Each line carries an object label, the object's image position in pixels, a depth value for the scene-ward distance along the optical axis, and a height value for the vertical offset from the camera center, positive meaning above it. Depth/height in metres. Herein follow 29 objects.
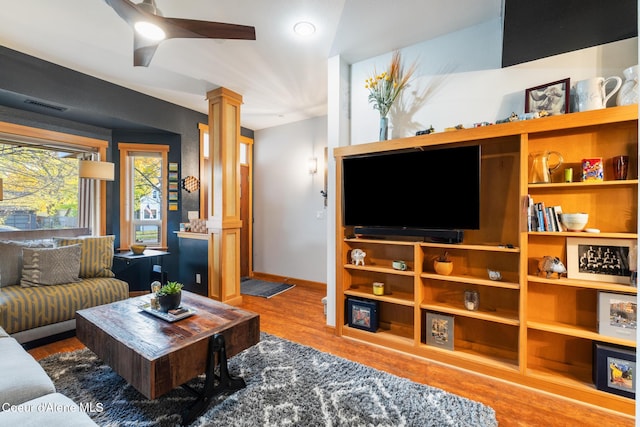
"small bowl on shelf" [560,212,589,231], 1.91 -0.04
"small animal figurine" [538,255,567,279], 1.98 -0.37
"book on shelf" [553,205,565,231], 2.00 -0.01
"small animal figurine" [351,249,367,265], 2.82 -0.42
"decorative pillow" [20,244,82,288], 2.70 -0.52
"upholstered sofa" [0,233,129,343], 2.42 -0.69
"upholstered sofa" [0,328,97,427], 1.11 -0.81
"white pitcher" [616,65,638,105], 1.78 +0.80
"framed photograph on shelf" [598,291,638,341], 1.80 -0.66
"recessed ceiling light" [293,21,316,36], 2.36 +1.59
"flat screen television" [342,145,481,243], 2.26 +0.19
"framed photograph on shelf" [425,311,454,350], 2.39 -1.00
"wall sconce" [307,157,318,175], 4.59 +0.79
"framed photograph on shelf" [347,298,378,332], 2.73 -0.99
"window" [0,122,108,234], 3.25 +0.40
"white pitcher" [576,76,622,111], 1.88 +0.82
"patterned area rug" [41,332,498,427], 1.69 -1.22
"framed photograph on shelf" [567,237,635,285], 1.88 -0.32
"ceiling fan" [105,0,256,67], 1.61 +1.17
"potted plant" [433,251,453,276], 2.40 -0.44
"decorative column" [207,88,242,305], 3.64 +0.25
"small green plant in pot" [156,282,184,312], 2.06 -0.61
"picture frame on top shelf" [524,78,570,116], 2.04 +0.86
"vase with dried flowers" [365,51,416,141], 2.66 +1.23
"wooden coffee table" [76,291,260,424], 1.52 -0.78
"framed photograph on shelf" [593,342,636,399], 1.79 -1.01
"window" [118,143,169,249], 4.20 +0.29
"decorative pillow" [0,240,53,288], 2.68 -0.47
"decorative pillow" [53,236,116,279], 3.09 -0.46
